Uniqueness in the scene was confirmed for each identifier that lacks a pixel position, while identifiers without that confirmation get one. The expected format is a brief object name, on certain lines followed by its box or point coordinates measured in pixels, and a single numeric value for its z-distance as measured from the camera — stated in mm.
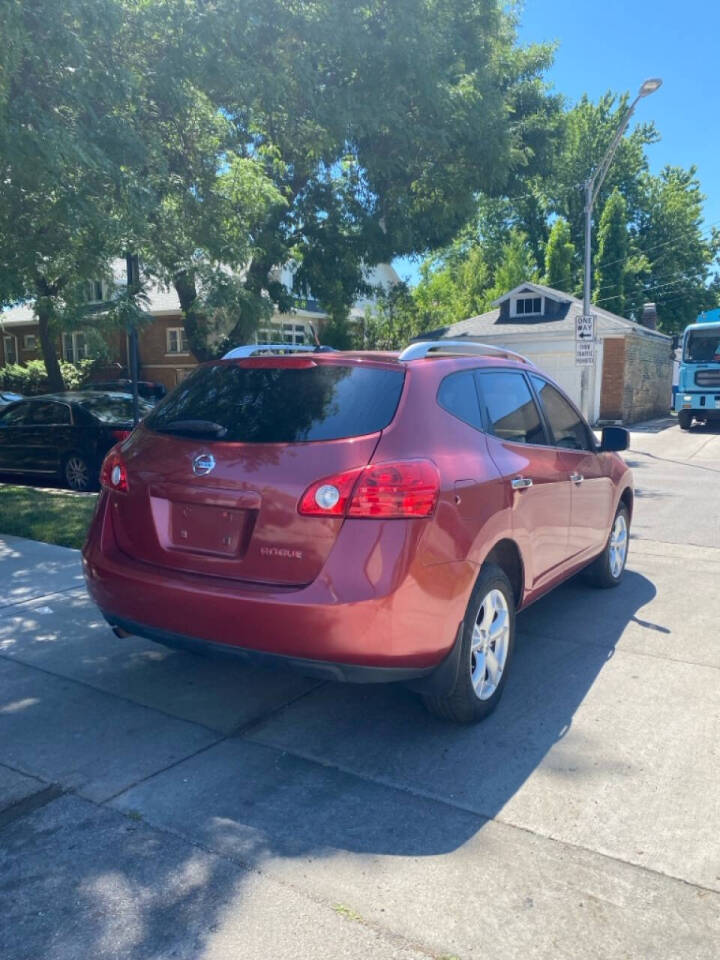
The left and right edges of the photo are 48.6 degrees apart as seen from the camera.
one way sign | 17328
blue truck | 23469
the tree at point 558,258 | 40688
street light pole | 17198
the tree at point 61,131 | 5723
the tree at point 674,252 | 47938
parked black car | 10977
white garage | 26625
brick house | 29500
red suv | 3209
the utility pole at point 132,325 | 9156
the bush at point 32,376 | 30281
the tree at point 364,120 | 8852
